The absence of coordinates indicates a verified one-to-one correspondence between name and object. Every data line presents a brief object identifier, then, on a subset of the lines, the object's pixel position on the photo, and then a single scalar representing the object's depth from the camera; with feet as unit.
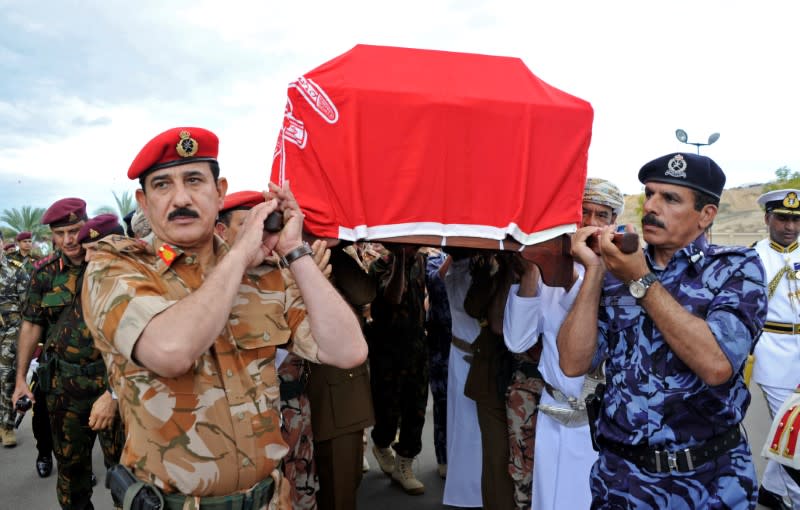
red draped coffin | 7.72
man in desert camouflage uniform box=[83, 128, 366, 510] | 5.23
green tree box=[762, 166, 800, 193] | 95.91
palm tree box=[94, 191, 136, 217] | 98.08
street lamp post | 42.38
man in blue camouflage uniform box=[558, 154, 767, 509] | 6.33
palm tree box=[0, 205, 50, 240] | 113.19
